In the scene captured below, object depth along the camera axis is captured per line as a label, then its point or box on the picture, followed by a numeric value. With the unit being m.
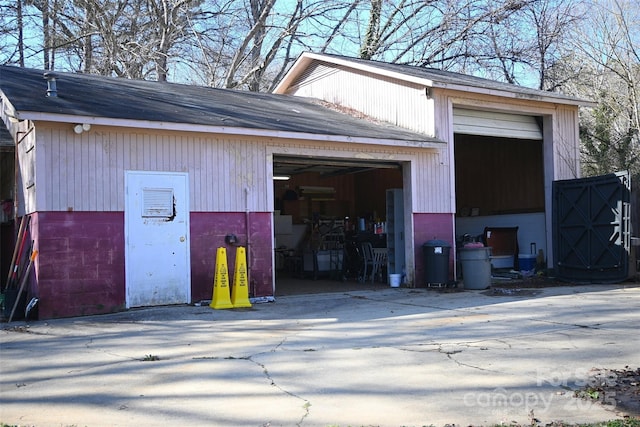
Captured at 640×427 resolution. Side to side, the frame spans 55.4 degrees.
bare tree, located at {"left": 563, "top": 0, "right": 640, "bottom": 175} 21.42
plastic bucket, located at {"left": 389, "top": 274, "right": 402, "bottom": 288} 13.84
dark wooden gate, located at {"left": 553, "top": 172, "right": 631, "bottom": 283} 13.39
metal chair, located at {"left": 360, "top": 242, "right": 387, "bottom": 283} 15.34
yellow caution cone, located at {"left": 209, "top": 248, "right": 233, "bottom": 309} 10.76
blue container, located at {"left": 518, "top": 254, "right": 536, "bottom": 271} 17.14
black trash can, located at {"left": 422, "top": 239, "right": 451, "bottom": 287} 13.30
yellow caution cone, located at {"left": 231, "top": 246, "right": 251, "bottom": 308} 10.92
